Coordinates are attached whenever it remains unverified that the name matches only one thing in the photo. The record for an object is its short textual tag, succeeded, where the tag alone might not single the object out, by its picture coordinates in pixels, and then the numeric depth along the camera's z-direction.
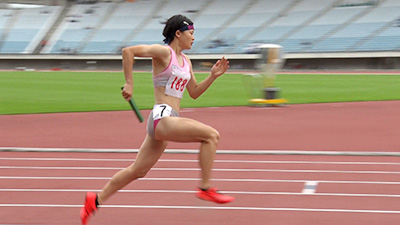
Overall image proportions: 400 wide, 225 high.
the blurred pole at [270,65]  20.33
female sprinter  5.73
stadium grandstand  49.50
